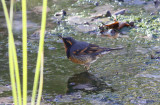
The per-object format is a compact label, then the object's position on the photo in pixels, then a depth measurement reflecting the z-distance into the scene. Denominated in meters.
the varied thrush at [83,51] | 11.49
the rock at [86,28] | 16.18
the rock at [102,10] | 18.94
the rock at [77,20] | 17.66
